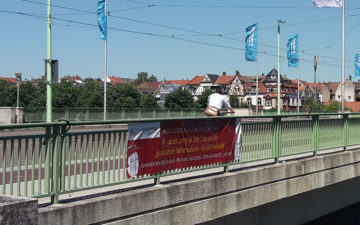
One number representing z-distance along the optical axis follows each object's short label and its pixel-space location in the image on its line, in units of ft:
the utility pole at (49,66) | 77.56
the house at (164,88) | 583.58
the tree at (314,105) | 335.86
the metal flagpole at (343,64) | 95.74
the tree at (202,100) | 313.32
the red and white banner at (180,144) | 21.39
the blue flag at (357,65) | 111.45
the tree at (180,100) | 318.65
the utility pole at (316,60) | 191.23
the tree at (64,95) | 275.59
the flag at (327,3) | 84.47
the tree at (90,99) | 257.55
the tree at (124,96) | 287.73
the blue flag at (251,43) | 129.68
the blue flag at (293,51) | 136.26
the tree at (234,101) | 370.12
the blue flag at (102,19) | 107.24
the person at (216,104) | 32.65
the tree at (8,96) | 294.05
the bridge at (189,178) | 17.53
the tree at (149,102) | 292.49
